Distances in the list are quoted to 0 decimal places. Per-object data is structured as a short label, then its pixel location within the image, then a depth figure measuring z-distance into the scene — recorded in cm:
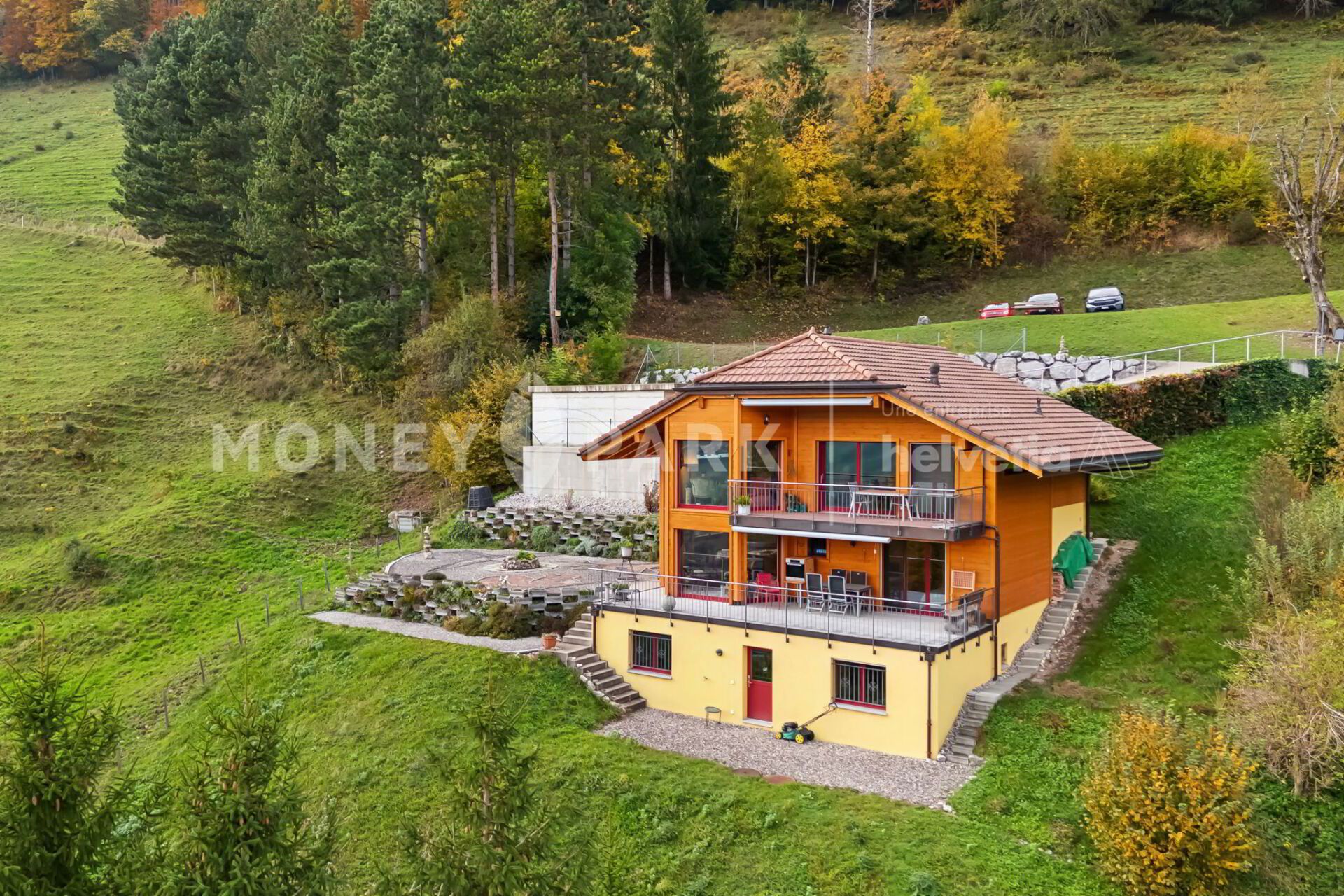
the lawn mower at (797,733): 1716
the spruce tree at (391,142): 3416
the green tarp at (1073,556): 2045
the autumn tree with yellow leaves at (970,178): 4522
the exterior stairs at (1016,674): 1619
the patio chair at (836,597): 1856
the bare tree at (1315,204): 2788
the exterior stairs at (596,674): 1912
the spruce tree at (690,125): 4081
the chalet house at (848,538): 1700
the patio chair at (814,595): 1888
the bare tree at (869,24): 5132
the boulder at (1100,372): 2767
